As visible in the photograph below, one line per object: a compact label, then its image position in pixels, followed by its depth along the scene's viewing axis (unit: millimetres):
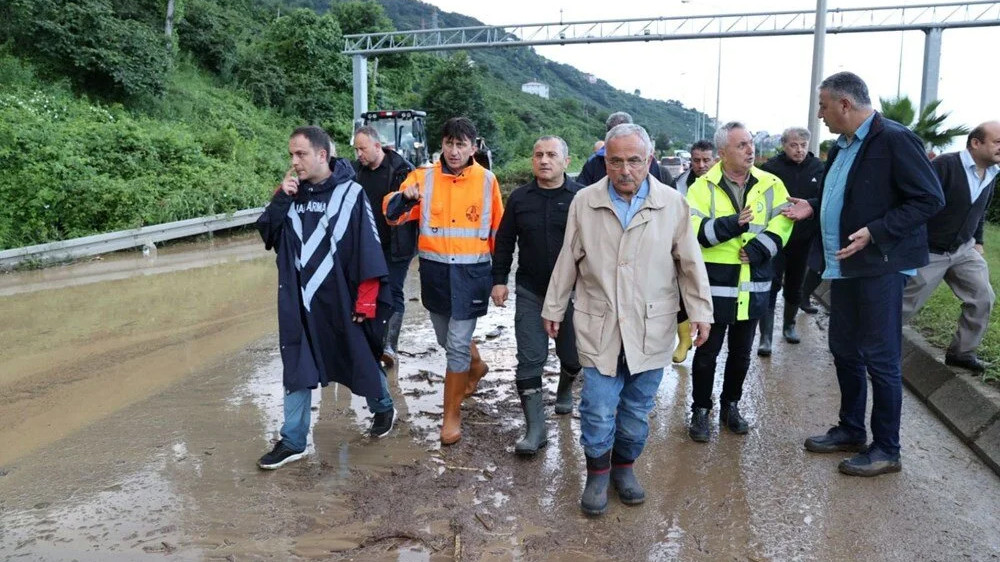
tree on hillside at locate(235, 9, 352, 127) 32750
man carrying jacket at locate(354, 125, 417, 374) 6328
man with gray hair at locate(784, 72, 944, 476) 4141
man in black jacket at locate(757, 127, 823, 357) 6770
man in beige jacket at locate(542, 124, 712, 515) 3742
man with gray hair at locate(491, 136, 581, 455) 4629
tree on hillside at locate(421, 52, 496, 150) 41656
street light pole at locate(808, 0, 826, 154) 12586
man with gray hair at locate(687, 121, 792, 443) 4719
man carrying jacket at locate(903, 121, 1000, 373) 5359
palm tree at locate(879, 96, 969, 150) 15094
